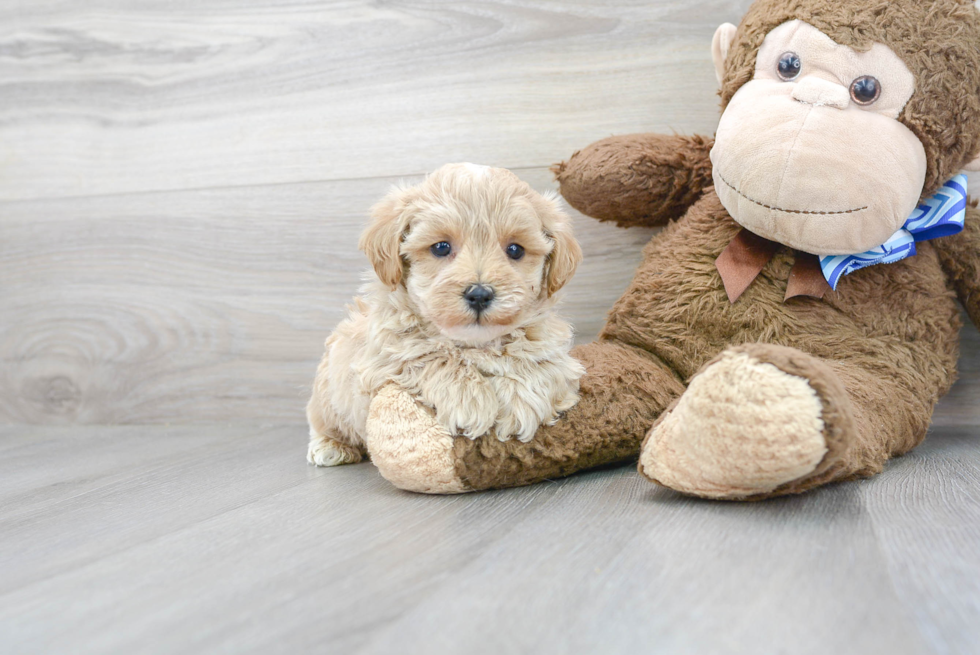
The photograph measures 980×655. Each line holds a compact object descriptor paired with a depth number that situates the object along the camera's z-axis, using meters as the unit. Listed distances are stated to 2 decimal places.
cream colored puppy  0.92
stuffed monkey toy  0.80
